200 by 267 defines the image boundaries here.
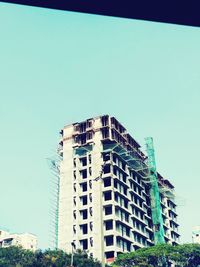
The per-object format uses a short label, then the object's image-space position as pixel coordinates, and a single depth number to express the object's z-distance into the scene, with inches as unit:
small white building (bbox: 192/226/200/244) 4722.9
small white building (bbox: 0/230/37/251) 3833.7
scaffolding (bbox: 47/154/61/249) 2708.9
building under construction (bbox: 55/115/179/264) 2623.0
